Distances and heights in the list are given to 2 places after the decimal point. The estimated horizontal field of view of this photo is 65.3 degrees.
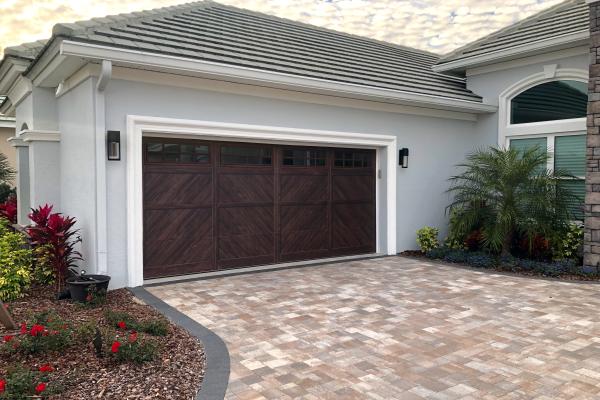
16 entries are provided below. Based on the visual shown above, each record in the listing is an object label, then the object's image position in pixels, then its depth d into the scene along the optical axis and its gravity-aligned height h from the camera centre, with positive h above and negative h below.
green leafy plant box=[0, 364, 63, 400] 3.12 -1.37
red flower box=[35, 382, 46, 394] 3.06 -1.33
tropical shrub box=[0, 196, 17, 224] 9.76 -0.51
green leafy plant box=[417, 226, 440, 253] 9.62 -1.06
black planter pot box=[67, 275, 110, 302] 5.79 -1.25
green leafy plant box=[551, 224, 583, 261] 8.45 -1.04
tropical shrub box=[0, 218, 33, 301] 6.05 -1.07
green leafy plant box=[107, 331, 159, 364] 3.84 -1.36
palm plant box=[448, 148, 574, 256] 8.26 -0.22
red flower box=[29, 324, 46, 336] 3.95 -1.20
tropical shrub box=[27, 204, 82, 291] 6.20 -0.68
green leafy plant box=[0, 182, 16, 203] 13.91 -0.13
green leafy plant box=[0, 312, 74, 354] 3.97 -1.32
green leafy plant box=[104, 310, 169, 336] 4.63 -1.39
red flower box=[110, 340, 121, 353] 3.76 -1.28
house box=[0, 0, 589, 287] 6.56 +1.05
